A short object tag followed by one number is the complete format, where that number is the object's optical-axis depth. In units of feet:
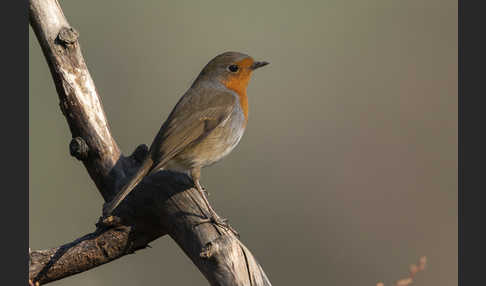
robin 24.54
